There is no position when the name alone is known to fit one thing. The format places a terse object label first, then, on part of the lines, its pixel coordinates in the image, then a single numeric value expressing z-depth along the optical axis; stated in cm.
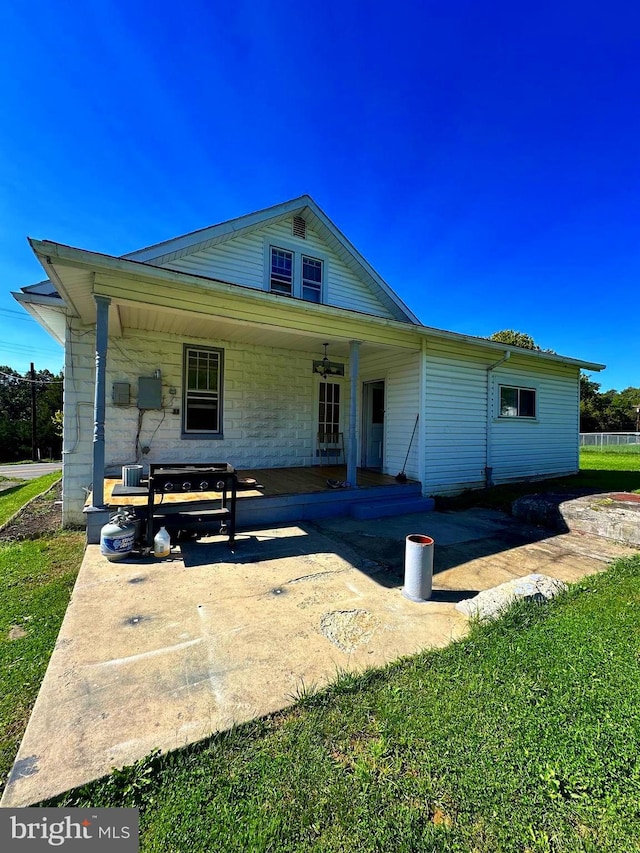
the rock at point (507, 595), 327
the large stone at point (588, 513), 544
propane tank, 439
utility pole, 2587
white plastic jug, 461
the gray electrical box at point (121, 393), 680
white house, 561
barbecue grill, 461
